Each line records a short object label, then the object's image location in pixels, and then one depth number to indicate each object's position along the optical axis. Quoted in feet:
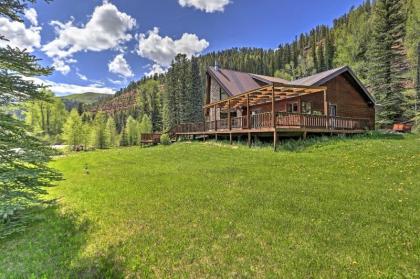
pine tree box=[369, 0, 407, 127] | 89.51
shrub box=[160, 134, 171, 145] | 94.38
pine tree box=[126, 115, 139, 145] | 200.62
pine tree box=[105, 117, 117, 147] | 186.51
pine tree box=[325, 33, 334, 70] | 244.16
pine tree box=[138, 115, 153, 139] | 209.33
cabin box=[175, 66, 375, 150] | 54.34
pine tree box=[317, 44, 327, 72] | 248.46
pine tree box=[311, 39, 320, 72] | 253.24
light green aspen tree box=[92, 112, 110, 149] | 158.81
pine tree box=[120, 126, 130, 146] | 197.67
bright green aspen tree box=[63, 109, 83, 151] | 132.26
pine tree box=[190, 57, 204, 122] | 166.71
